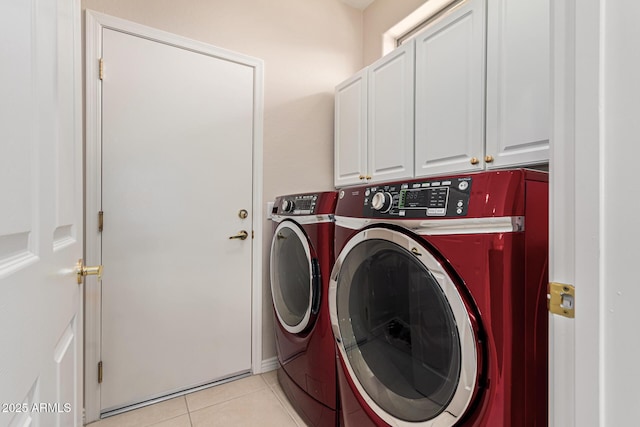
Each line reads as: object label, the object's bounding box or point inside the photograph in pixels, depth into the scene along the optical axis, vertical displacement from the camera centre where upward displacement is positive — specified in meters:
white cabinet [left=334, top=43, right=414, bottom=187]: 1.61 +0.58
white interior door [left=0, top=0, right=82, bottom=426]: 0.36 +0.00
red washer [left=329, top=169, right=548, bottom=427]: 0.67 -0.24
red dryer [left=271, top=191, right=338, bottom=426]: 1.31 -0.49
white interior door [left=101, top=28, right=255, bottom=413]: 1.54 -0.04
